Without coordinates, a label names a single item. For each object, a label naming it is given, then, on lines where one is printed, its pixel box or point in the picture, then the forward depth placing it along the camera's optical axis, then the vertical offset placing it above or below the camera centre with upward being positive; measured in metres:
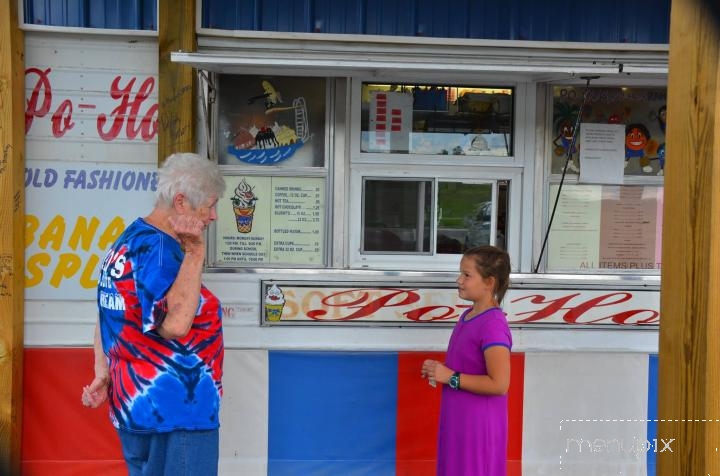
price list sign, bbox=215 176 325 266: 4.80 -0.12
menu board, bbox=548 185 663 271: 4.97 -0.13
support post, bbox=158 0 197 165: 4.48 +0.64
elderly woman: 2.85 -0.46
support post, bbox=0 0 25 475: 4.34 -0.15
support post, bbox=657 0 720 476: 2.69 -0.13
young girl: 3.38 -0.71
